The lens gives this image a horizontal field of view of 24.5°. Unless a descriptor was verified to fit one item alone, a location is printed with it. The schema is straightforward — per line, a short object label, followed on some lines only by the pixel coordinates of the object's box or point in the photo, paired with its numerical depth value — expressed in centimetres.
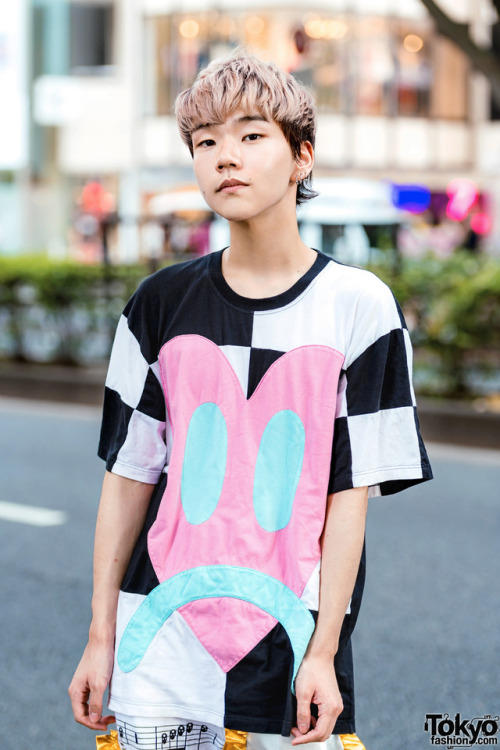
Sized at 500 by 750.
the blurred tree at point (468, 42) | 1028
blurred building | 3691
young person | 177
